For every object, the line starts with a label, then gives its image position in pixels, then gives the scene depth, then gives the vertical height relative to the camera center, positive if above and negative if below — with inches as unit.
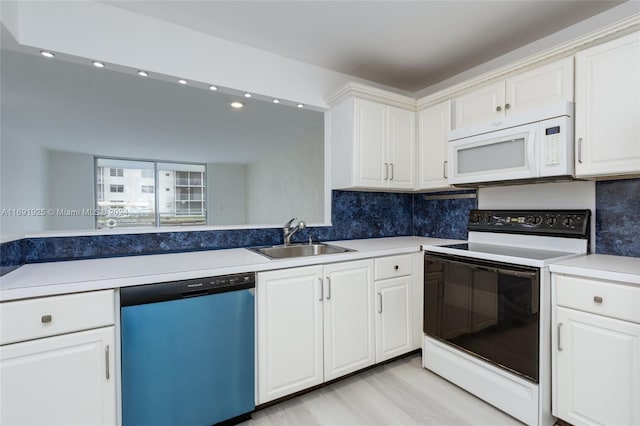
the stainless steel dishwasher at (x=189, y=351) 51.0 -26.9
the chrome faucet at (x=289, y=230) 89.9 -6.3
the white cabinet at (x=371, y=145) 89.9 +20.8
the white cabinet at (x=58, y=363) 42.8 -23.7
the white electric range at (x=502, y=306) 59.7 -23.0
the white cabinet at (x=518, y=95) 65.7 +29.0
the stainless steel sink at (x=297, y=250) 82.5 -12.0
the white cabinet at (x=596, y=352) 49.5 -26.4
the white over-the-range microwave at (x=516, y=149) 63.7 +14.7
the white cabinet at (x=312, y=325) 64.5 -28.1
